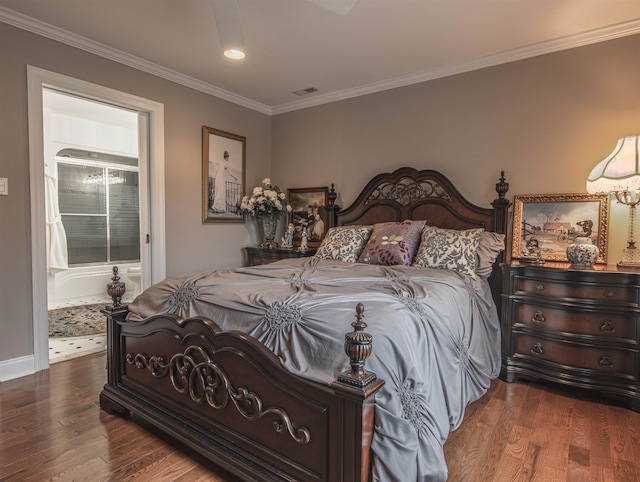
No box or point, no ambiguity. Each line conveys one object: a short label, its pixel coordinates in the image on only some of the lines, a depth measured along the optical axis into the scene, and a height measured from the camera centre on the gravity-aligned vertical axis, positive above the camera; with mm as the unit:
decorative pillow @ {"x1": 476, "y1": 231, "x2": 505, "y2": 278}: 2844 -163
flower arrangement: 4203 +296
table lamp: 2344 +330
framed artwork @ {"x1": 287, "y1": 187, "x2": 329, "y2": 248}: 4309 +199
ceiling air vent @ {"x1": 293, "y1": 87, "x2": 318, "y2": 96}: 4020 +1502
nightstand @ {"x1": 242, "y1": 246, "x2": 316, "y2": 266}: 4023 -267
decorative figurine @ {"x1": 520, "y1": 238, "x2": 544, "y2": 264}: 2988 -158
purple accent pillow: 2982 -113
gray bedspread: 1355 -430
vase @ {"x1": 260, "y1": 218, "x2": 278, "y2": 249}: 4320 -12
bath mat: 3902 -1044
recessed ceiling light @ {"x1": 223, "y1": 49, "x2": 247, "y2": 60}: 2480 +1213
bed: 1296 -572
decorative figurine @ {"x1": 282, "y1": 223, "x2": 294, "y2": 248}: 4328 -92
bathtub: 5238 -778
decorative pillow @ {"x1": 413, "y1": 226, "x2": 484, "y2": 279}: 2771 -154
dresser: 2320 -637
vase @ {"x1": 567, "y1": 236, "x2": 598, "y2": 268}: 2590 -161
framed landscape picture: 2803 +63
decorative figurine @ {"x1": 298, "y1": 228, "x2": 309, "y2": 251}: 4141 -157
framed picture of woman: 4012 +606
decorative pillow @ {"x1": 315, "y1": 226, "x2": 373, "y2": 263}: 3295 -119
